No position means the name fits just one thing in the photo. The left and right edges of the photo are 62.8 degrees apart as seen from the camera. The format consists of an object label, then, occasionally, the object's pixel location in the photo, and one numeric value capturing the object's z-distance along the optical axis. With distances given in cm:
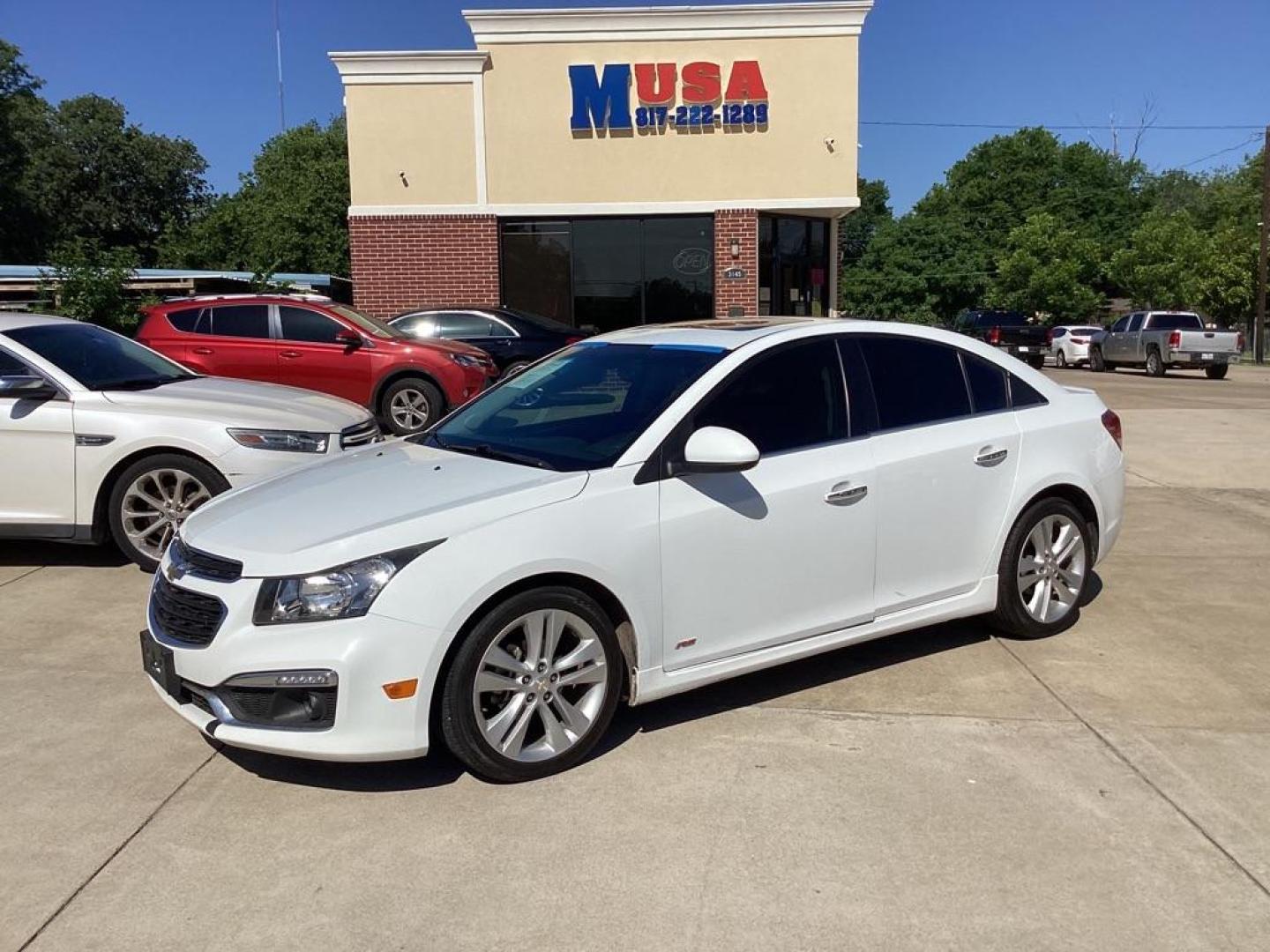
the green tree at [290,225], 4806
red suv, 1175
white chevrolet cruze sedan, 348
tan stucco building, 1662
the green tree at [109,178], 4959
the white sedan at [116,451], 634
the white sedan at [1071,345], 3177
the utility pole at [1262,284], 3459
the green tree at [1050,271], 4562
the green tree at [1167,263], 4078
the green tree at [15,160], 4150
